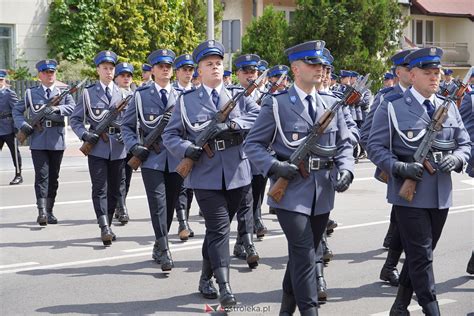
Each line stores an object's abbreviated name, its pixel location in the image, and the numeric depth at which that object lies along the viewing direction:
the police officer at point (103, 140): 14.21
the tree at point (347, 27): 43.47
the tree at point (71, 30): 42.69
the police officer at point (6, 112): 21.65
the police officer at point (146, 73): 22.88
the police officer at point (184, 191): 13.18
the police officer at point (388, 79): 26.72
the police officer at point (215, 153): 10.25
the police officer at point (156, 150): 12.28
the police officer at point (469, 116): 11.70
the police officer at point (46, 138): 16.47
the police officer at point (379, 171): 11.32
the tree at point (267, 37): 48.27
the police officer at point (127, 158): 15.49
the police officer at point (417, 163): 8.89
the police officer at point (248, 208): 12.43
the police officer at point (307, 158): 8.74
